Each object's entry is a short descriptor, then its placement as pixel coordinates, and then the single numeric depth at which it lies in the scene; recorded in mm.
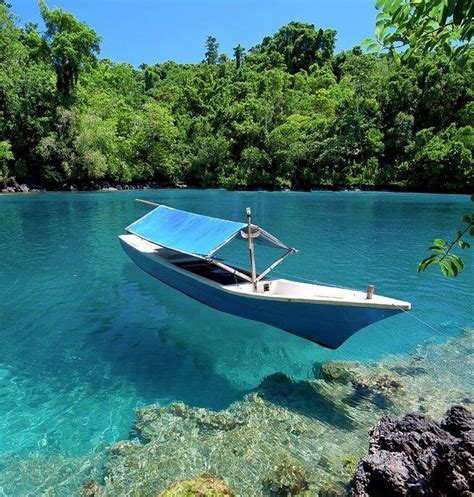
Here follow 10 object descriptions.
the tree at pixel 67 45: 61641
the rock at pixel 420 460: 6070
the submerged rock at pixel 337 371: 11352
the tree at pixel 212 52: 136625
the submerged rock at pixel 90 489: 7508
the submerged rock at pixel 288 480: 7477
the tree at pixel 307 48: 125438
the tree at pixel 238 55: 133588
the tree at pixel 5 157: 57688
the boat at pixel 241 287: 11134
